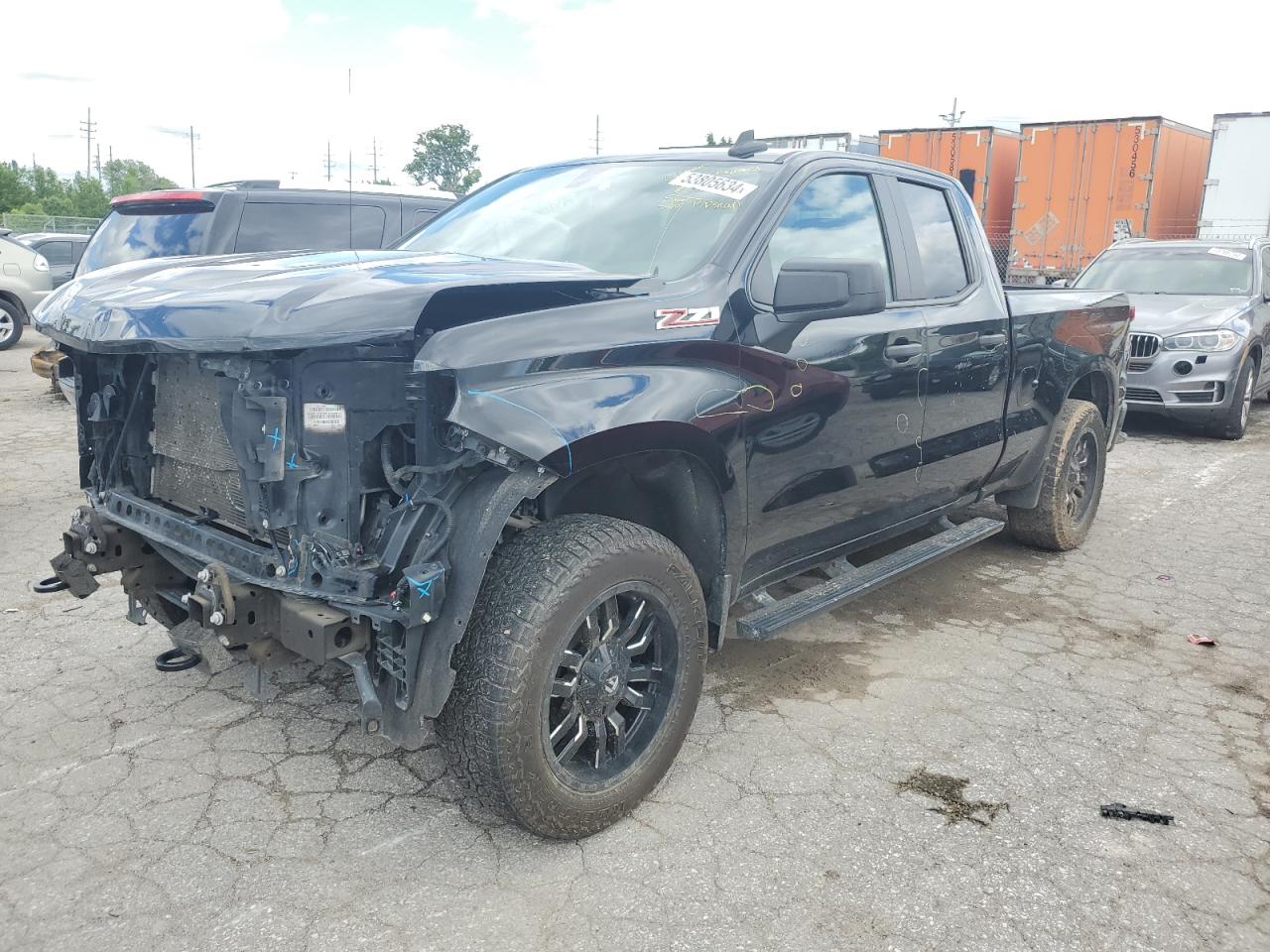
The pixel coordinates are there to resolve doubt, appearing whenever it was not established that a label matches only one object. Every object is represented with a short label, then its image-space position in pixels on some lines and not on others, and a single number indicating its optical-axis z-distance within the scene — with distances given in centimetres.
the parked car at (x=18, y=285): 1400
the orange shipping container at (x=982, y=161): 1720
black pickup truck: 250
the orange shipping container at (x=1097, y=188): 1564
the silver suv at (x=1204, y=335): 886
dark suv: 700
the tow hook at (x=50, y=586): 337
